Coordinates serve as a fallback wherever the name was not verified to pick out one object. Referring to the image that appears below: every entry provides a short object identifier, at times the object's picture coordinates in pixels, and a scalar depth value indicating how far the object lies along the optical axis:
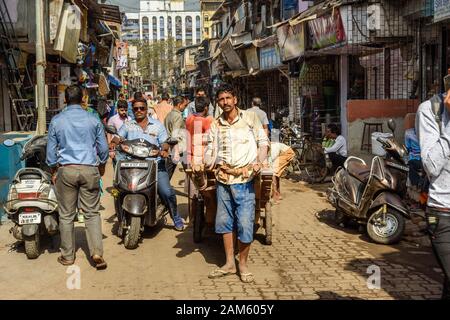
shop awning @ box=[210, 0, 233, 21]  32.88
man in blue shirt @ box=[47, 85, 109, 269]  5.70
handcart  5.71
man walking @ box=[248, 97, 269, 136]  11.53
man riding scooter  7.04
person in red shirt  5.89
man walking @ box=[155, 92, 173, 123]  14.38
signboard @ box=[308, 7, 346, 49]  10.70
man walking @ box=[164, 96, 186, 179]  8.13
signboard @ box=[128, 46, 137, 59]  62.76
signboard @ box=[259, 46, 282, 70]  18.28
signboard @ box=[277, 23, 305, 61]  13.99
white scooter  6.00
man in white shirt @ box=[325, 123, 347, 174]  11.05
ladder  10.86
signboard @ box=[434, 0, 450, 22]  7.48
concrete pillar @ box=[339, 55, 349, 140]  14.81
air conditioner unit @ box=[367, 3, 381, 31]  9.59
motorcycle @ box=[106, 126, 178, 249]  6.42
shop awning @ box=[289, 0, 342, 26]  11.00
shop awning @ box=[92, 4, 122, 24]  17.20
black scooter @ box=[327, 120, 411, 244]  6.66
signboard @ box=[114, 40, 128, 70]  40.67
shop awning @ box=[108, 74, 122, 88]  29.02
